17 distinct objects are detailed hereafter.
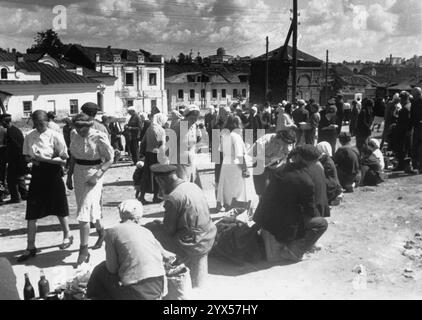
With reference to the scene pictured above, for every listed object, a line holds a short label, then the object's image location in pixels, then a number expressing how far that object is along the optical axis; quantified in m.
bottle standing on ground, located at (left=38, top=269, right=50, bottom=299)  4.93
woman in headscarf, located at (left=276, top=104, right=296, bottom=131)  10.98
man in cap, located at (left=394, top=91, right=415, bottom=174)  11.49
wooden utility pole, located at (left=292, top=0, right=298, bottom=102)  21.88
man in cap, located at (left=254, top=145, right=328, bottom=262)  6.07
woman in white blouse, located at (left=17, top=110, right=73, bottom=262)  6.61
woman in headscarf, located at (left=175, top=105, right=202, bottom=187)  8.30
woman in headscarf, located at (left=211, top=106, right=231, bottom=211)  8.83
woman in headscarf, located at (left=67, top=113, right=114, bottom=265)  6.25
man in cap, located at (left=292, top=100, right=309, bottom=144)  14.84
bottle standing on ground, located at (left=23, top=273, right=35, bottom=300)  4.94
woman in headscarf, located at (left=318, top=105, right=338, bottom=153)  12.30
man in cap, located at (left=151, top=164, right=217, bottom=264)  5.30
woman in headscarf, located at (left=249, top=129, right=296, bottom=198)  8.02
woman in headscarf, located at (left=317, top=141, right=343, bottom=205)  8.55
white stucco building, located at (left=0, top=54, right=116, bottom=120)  36.94
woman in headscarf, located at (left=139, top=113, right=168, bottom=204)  9.26
